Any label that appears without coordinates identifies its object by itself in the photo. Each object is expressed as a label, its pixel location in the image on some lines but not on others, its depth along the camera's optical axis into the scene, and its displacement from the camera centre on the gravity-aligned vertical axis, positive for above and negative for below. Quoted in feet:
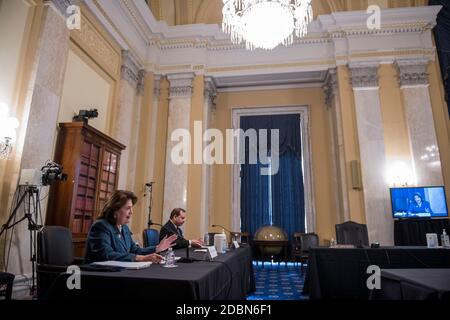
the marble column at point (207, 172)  24.45 +4.41
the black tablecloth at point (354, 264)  11.82 -1.49
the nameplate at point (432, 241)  12.69 -0.61
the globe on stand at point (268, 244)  25.05 -1.55
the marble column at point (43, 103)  12.71 +5.49
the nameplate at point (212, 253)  8.10 -0.77
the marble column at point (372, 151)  21.45 +5.47
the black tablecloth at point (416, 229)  19.65 -0.20
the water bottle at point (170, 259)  6.63 -0.76
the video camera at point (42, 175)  12.54 +1.97
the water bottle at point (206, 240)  12.84 -0.66
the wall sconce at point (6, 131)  12.14 +3.65
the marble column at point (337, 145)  23.20 +6.44
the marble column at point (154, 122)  25.22 +8.61
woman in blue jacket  6.95 -0.31
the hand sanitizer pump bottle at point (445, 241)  12.53 -0.59
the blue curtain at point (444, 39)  22.60 +14.15
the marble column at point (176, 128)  24.02 +7.70
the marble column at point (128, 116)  22.27 +8.19
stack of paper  5.86 -0.79
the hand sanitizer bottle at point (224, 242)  10.54 -0.62
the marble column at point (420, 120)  21.77 +7.78
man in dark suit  12.37 +0.00
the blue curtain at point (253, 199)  27.84 +2.37
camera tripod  11.81 +0.38
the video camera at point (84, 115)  16.96 +5.95
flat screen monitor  20.08 +1.59
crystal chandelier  14.61 +10.05
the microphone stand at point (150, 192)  23.49 +2.55
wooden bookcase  14.66 +2.18
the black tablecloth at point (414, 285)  4.59 -0.97
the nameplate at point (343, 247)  12.84 -0.89
